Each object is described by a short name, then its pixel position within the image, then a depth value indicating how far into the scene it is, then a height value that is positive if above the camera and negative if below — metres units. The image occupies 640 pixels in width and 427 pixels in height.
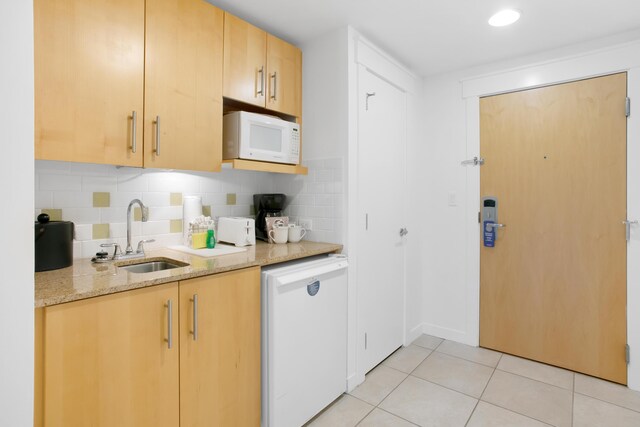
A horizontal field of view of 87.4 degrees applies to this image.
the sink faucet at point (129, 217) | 1.76 -0.04
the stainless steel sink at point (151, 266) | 1.69 -0.29
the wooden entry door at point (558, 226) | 2.26 -0.10
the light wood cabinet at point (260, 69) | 1.91 +0.88
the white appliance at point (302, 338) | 1.65 -0.69
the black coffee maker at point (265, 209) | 2.37 +0.01
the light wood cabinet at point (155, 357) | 1.07 -0.56
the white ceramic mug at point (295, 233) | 2.28 -0.15
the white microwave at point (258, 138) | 1.95 +0.45
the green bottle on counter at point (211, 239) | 1.96 -0.17
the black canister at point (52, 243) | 1.38 -0.14
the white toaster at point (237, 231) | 2.06 -0.13
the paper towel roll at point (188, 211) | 2.05 -0.01
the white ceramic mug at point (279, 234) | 2.21 -0.16
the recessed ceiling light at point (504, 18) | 1.98 +1.18
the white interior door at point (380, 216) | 2.30 -0.04
